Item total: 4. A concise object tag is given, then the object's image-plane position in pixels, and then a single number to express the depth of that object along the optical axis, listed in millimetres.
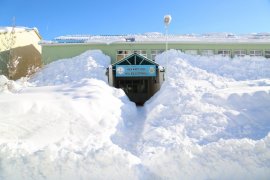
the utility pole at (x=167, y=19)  8800
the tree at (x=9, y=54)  14112
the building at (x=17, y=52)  14188
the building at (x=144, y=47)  14556
